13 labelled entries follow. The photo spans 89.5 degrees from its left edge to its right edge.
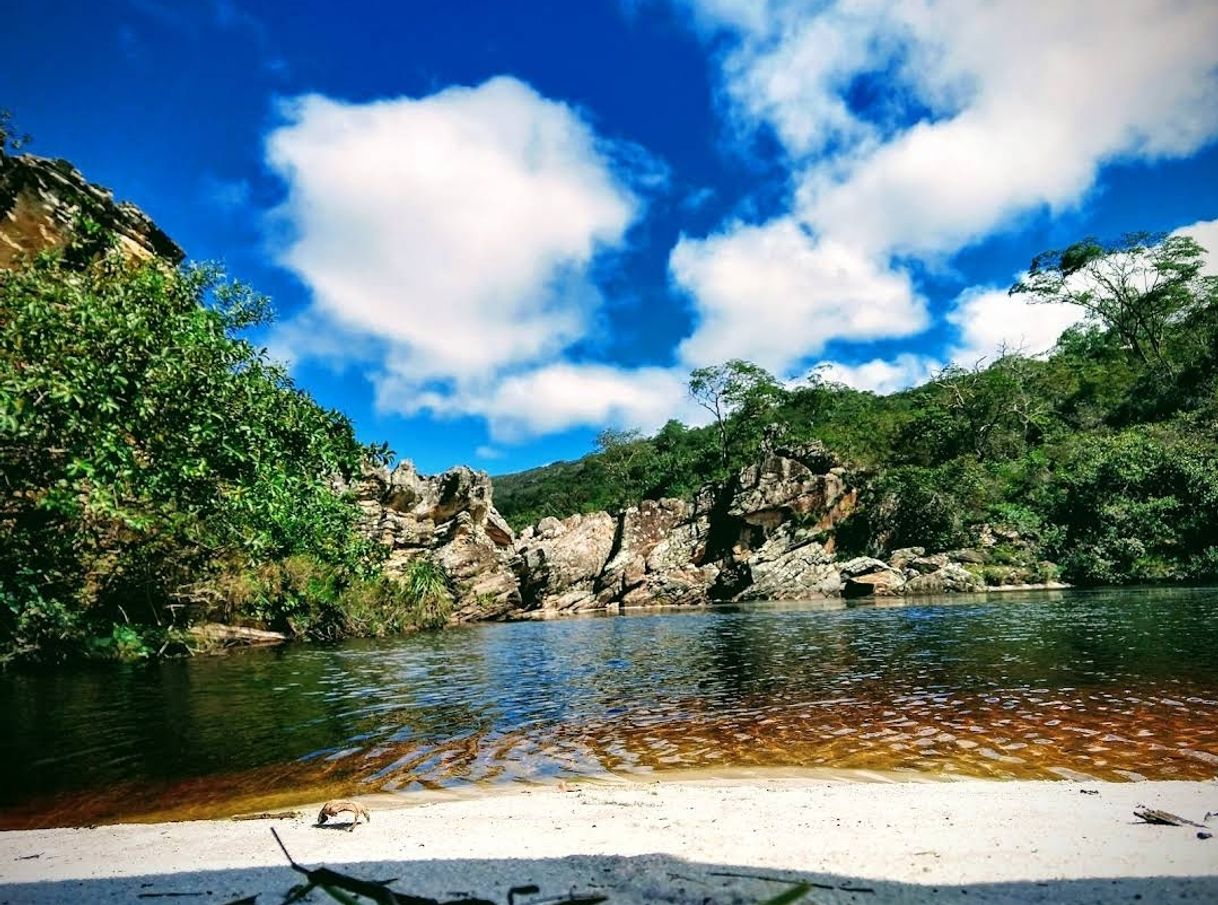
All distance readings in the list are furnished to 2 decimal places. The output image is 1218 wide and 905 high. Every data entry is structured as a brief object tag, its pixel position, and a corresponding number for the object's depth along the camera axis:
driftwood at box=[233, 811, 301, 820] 5.90
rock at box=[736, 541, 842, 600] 52.38
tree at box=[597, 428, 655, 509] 87.62
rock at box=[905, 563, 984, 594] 43.75
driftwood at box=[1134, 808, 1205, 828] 4.11
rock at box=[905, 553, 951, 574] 46.88
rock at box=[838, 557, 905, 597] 46.47
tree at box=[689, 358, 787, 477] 78.75
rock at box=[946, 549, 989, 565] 46.75
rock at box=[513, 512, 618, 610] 62.78
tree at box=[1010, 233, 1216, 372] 56.94
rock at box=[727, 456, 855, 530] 60.44
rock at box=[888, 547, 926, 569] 49.73
